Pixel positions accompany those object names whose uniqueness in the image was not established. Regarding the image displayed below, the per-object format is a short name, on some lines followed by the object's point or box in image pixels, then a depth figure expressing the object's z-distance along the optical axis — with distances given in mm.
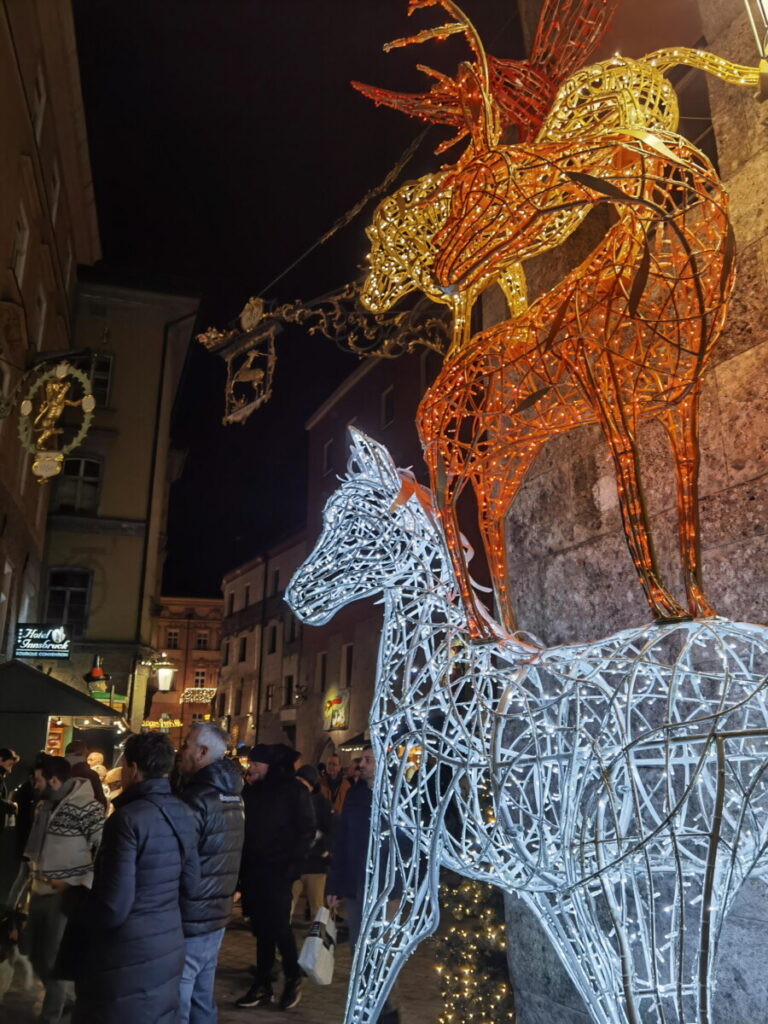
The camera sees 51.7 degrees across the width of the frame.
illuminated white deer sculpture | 2338
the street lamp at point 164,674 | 19734
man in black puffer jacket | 3717
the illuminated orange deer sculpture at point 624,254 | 2697
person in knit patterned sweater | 4848
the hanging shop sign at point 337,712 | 22938
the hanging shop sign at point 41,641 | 14680
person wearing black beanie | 5629
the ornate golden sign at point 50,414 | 8938
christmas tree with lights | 4176
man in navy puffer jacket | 2975
